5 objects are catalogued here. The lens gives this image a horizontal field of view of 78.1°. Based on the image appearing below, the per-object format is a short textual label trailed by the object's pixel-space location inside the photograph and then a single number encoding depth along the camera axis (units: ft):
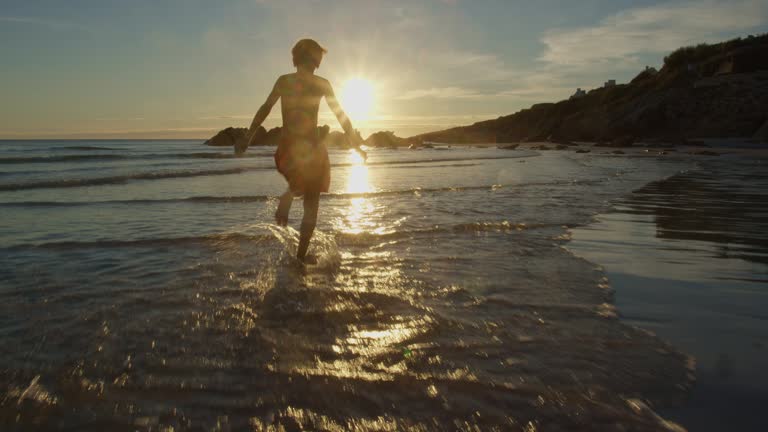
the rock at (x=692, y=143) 90.03
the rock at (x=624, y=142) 105.40
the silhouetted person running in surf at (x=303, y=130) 15.26
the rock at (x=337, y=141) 157.87
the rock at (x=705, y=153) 69.77
